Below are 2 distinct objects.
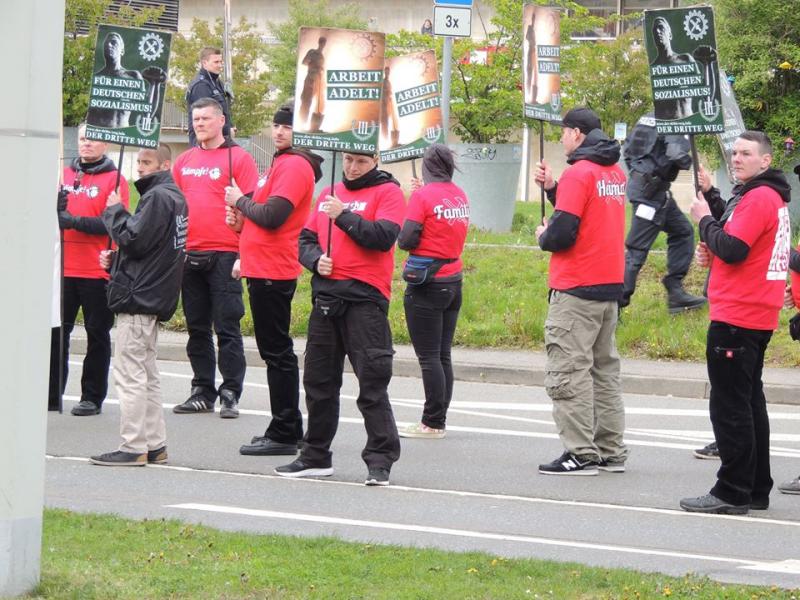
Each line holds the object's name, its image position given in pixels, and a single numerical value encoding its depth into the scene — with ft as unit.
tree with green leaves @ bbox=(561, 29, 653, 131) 122.52
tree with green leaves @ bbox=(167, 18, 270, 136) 136.36
